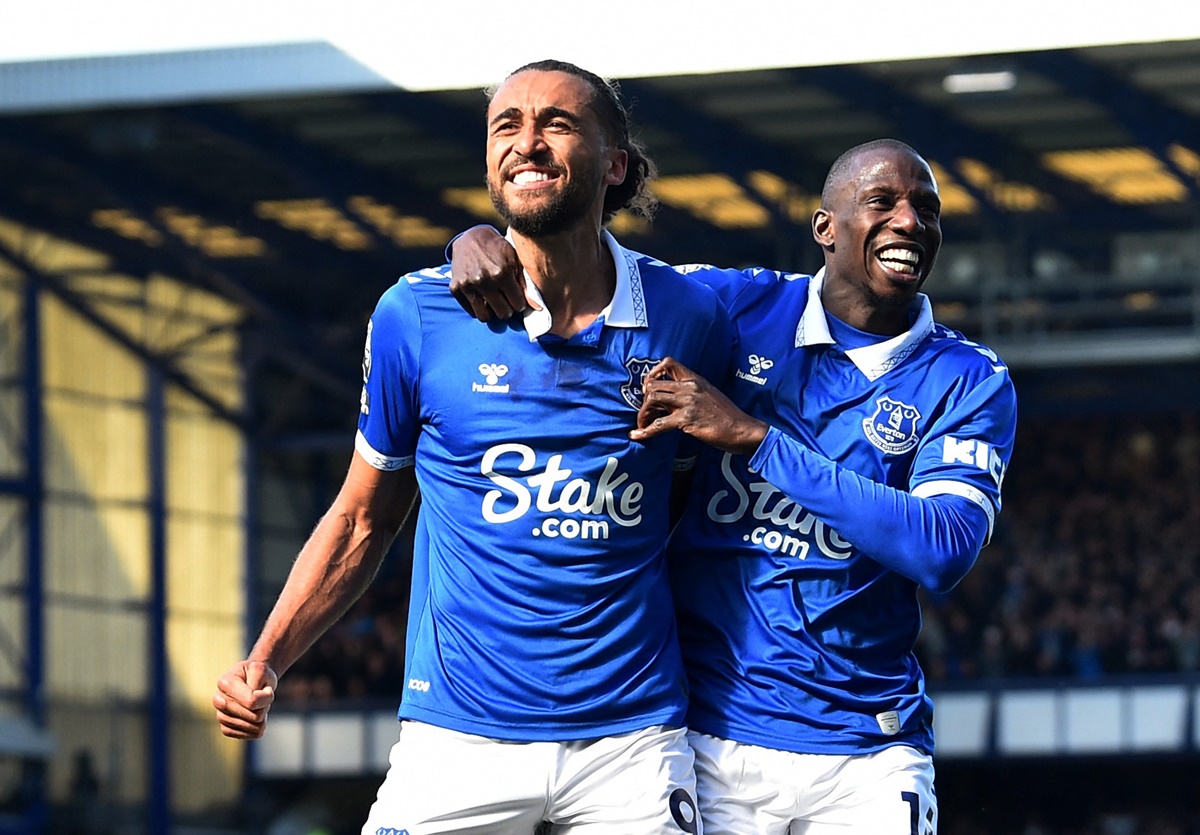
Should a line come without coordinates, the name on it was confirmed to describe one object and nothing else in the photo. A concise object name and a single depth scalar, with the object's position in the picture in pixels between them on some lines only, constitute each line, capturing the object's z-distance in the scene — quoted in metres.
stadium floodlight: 38.41
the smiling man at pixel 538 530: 7.47
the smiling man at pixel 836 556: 8.09
